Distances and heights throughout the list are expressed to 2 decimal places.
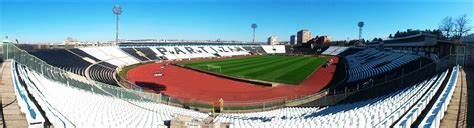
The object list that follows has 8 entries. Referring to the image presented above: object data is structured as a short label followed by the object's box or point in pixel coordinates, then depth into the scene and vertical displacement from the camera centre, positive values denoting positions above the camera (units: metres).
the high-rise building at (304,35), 181.75 +9.84
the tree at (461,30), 54.26 +4.18
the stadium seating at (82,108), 8.75 -1.89
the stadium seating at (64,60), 37.31 -1.23
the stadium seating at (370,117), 8.37 -1.75
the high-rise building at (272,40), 189.69 +7.51
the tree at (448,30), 58.60 +4.52
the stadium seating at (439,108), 7.03 -1.33
